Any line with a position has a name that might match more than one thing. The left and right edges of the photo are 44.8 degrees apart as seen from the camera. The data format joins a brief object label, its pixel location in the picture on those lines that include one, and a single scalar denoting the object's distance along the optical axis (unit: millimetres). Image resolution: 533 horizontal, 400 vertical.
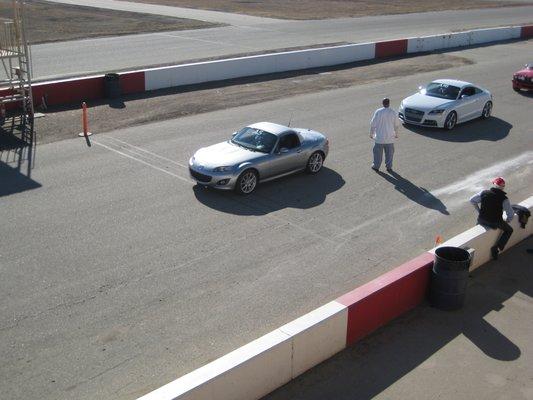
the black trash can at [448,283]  9555
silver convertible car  13555
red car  25156
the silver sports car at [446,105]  19516
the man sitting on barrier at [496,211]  11006
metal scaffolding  18656
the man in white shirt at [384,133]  15414
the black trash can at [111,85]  21391
